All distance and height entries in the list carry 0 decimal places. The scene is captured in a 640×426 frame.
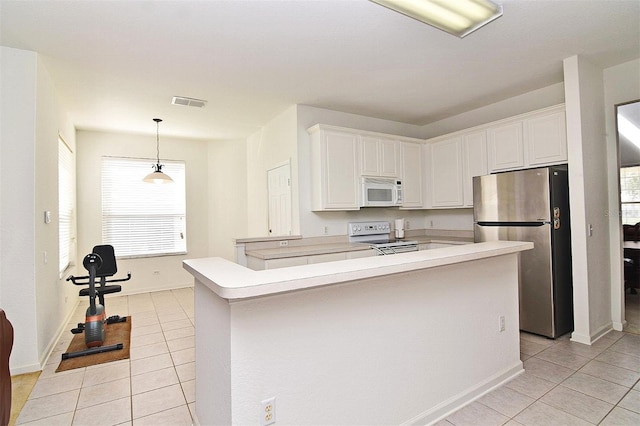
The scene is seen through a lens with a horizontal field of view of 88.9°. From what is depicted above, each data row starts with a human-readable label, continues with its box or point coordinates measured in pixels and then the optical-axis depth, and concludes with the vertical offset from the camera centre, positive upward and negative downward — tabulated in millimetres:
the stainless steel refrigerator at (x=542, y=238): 3137 -263
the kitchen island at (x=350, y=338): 1344 -615
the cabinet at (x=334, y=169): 3990 +593
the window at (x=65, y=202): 3941 +270
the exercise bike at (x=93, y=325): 3104 -992
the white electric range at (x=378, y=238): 3941 -315
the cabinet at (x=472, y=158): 4047 +699
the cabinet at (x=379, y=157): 4254 +793
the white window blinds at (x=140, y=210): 5344 +192
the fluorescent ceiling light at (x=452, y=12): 1825 +1192
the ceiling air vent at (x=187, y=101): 3814 +1425
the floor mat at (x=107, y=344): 2887 -1242
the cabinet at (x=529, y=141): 3334 +786
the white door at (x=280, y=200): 4398 +259
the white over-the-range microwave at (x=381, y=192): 4242 +321
